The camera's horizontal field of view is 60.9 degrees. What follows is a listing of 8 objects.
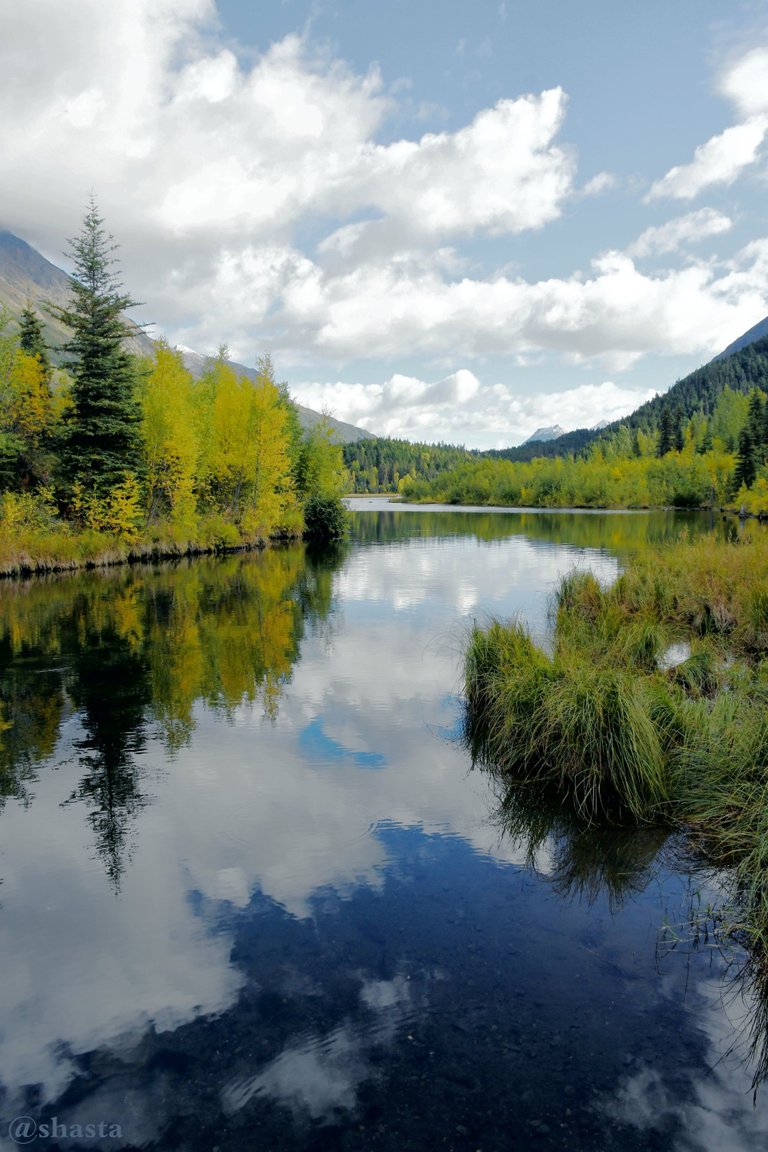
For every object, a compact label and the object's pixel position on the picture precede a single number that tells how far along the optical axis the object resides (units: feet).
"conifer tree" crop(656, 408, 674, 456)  417.49
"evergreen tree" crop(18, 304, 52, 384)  126.00
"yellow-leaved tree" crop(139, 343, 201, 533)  116.98
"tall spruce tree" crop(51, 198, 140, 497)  106.01
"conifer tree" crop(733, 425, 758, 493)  247.29
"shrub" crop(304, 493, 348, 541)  176.86
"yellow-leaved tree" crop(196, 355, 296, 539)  141.79
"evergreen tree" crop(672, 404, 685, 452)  421.18
